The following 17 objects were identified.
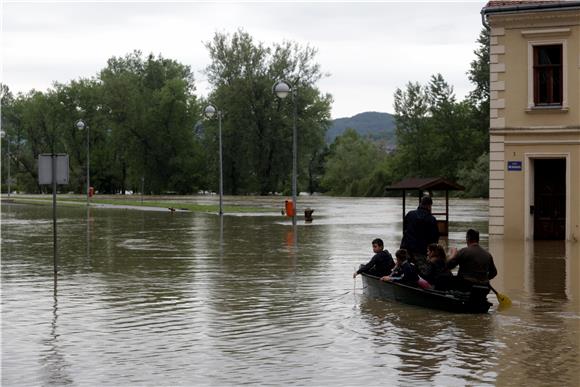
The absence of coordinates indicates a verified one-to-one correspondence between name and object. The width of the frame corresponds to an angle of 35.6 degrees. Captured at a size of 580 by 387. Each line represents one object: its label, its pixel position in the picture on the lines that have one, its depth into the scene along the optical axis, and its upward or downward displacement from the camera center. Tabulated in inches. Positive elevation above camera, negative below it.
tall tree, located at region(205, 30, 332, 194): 3659.0 +347.4
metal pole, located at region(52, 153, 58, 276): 686.1 +12.7
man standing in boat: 591.2 -28.3
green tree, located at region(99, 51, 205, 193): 4131.4 +280.5
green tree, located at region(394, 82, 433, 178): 4178.2 +278.2
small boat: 507.2 -62.0
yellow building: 1101.7 +85.6
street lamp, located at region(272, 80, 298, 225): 1314.0 +148.4
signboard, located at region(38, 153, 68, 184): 681.4 +16.7
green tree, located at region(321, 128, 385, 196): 4350.4 +115.7
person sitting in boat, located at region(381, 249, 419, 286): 534.9 -49.3
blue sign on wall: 1115.3 +31.0
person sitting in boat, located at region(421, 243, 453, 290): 529.0 -47.6
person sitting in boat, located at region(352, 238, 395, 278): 580.1 -47.1
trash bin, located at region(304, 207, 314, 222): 1573.6 -43.9
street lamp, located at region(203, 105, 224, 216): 1766.7 +156.7
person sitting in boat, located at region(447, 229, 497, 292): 516.1 -43.5
